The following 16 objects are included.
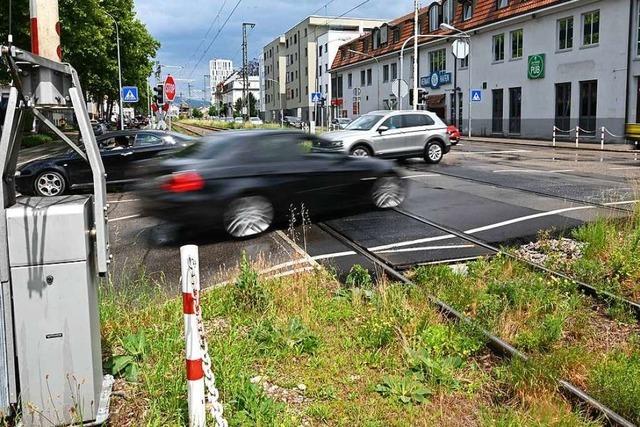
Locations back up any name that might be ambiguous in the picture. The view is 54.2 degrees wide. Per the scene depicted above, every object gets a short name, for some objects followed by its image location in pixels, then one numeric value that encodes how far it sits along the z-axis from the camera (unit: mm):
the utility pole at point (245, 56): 66688
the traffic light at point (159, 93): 27516
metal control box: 3184
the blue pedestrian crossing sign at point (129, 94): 31828
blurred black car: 8562
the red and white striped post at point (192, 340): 3189
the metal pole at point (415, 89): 38344
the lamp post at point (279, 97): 109931
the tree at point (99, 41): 28016
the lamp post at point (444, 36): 46800
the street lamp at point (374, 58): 63188
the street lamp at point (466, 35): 46188
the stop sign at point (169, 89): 25641
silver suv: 18531
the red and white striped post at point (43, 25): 5504
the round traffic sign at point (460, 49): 44494
